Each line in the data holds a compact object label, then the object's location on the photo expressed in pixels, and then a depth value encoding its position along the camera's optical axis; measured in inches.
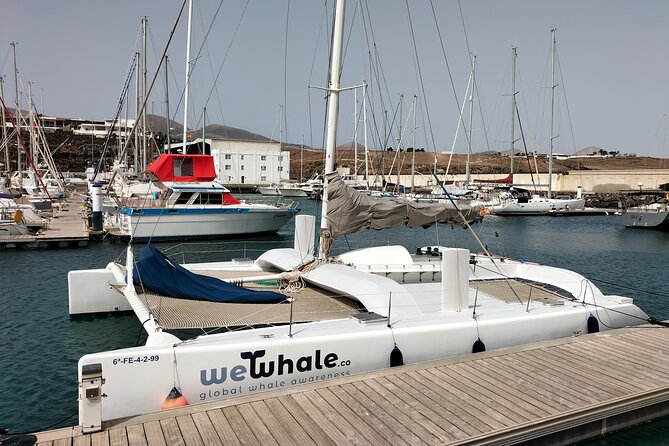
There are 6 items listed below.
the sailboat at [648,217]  1795.0
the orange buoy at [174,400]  280.4
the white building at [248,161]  3535.9
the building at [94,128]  5631.9
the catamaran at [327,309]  288.8
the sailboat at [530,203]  2329.0
